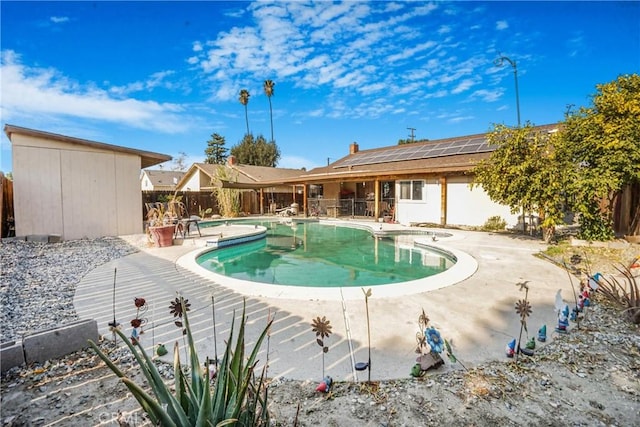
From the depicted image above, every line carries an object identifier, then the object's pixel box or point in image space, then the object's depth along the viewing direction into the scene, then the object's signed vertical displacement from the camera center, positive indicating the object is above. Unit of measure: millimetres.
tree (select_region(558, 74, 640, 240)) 7602 +1286
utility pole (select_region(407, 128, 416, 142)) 33625 +7541
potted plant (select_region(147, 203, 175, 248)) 9133 -848
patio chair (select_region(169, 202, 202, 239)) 10625 -769
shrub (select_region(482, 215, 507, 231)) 12492 -1076
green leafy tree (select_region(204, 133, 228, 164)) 45062 +7878
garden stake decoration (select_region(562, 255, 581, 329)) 3654 -1499
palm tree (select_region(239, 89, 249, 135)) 43156 +14937
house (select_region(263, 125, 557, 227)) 13633 +777
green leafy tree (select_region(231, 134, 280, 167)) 40469 +6692
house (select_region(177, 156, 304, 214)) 21677 +1590
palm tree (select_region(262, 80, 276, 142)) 42000 +16083
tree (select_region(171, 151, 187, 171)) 50625 +6882
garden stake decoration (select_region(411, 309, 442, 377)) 2623 -1428
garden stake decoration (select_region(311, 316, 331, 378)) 2324 -997
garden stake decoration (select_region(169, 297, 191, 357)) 2235 -803
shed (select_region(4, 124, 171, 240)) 9539 +641
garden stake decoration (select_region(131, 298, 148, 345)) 2749 -1089
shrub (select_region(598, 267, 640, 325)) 3670 -1363
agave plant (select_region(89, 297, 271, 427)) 1268 -943
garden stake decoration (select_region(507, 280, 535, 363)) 2812 -1059
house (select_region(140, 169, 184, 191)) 37406 +3048
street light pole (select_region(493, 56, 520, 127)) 14036 +6495
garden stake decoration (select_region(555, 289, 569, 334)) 3471 -1422
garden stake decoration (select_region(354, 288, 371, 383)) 2515 -1432
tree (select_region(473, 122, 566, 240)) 8906 +751
